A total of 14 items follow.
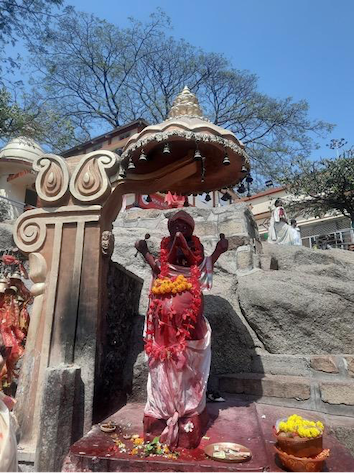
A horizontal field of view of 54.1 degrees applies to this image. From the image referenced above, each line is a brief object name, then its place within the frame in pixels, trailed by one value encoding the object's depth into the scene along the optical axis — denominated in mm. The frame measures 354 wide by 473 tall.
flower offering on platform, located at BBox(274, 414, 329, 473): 2709
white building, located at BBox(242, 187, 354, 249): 20969
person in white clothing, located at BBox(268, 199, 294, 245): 11617
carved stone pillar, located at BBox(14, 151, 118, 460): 3758
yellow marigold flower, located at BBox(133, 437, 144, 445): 3205
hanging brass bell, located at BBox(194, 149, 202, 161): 3910
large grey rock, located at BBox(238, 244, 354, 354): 4961
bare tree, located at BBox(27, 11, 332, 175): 20688
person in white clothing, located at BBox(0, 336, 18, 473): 2213
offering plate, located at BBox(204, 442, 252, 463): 2807
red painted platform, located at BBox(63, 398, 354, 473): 2789
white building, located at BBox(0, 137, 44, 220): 17969
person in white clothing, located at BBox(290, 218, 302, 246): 11504
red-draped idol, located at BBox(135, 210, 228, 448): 3307
